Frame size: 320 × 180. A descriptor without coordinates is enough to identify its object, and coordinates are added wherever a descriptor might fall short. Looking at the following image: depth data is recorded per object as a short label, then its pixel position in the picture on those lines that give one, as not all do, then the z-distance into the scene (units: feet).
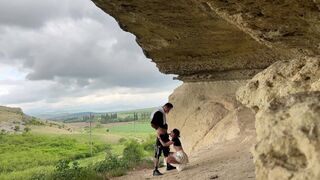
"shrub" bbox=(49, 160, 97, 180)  22.87
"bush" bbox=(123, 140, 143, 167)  31.84
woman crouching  18.83
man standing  18.44
